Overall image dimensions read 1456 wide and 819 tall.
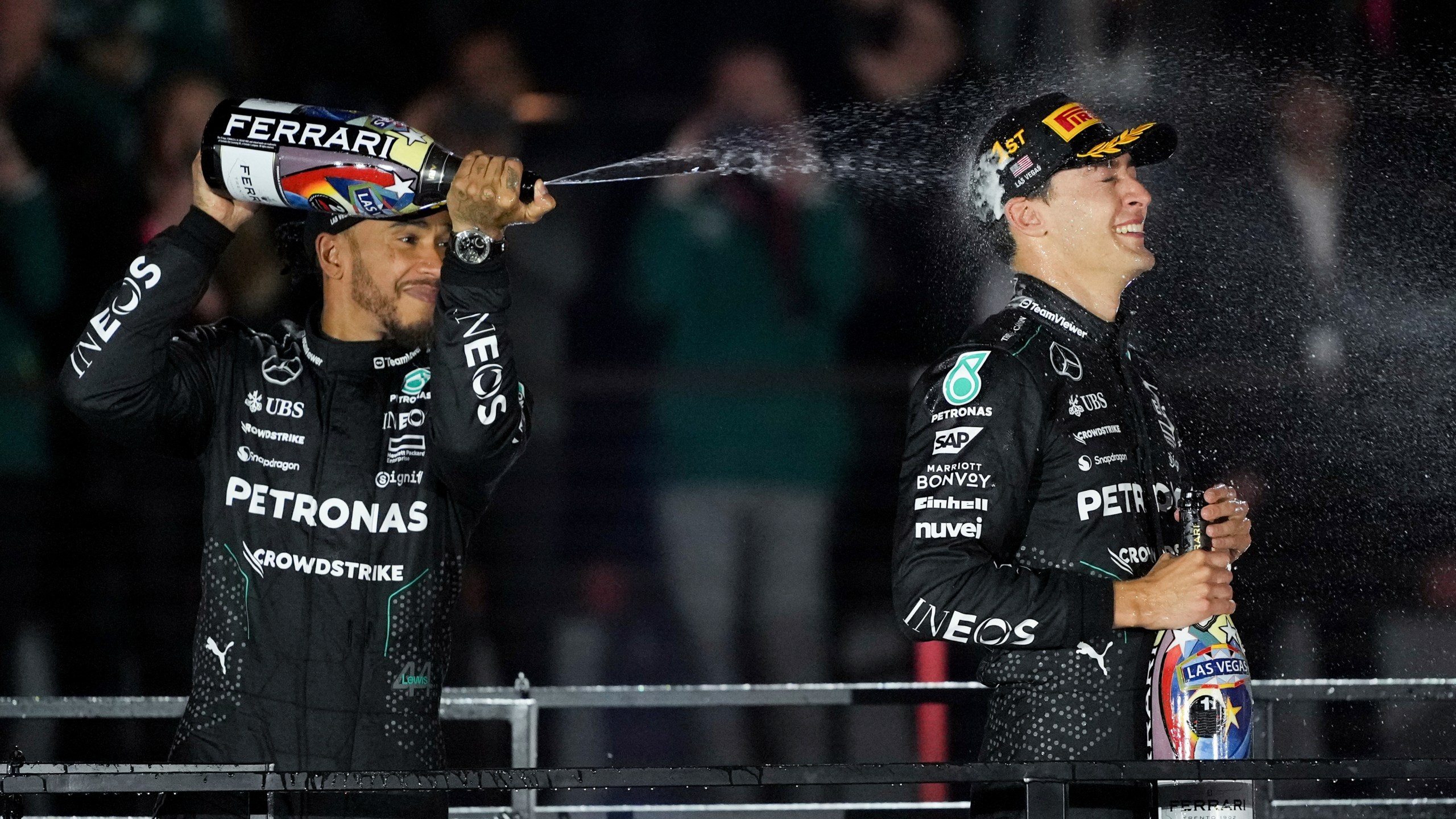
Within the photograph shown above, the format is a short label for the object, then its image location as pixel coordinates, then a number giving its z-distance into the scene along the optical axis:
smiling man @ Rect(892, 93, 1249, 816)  19.02
